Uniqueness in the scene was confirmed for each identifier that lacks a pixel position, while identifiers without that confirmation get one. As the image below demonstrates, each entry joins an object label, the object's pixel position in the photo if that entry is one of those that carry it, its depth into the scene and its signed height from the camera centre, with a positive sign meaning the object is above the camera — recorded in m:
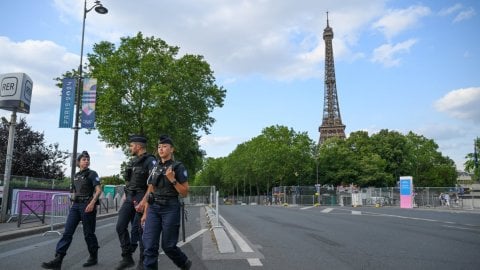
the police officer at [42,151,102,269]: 6.32 -0.38
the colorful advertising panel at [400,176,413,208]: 34.34 +0.01
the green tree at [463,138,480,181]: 53.54 +4.68
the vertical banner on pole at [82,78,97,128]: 19.52 +4.04
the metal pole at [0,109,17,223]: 14.17 +0.66
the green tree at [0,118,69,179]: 31.88 +2.51
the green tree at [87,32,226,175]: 30.97 +7.50
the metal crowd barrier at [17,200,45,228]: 14.03 -0.79
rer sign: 14.89 +3.41
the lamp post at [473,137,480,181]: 46.26 +5.90
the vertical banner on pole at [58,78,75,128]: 19.23 +3.72
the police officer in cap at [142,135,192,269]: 5.11 -0.24
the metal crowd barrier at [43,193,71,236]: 15.86 -0.77
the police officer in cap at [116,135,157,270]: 6.42 -0.10
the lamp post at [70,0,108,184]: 19.49 +5.26
